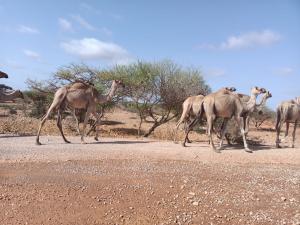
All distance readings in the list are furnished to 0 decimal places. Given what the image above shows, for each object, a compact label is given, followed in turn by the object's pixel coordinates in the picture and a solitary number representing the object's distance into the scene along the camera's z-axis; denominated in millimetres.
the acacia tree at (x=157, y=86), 21703
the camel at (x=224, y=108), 13562
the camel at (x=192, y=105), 15179
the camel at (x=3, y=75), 15992
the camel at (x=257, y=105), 14243
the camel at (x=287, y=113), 15055
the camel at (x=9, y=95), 16250
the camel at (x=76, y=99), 14281
